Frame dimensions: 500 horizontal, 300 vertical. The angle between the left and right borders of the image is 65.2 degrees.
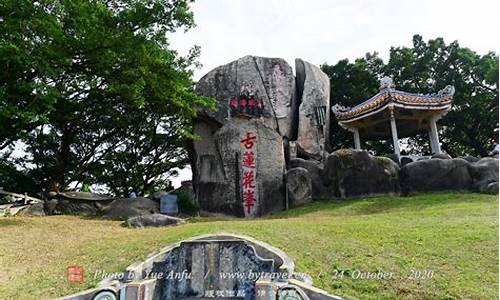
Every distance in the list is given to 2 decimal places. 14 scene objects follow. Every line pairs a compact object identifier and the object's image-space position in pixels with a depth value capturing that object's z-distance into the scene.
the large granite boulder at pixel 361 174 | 14.05
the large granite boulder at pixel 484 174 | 12.76
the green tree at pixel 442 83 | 21.30
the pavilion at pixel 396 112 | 16.09
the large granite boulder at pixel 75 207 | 14.01
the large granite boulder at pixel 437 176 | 13.63
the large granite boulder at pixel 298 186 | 14.38
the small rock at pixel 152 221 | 10.77
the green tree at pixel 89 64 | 8.98
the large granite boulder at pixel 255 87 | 16.09
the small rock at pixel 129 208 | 13.38
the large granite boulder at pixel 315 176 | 14.79
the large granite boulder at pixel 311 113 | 17.11
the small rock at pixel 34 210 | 13.32
